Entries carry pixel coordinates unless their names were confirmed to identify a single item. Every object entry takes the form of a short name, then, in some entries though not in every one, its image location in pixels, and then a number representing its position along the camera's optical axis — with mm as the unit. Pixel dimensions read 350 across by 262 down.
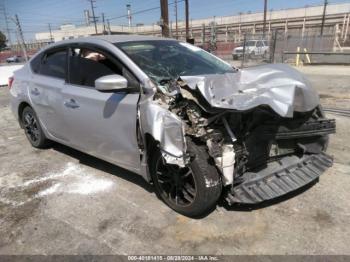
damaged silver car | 2801
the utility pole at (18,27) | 34700
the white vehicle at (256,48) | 23688
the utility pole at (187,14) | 29797
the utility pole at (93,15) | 68675
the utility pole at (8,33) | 71175
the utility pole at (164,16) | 13539
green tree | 71875
